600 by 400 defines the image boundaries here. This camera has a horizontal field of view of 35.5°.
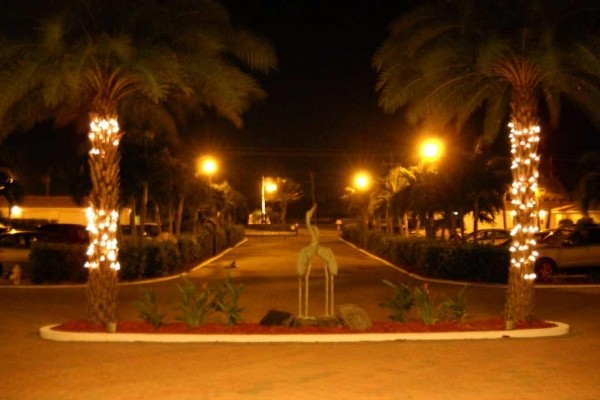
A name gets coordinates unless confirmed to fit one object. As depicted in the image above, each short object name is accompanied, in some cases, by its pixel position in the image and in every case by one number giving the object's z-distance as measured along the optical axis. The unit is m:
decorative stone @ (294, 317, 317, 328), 15.48
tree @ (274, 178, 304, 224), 109.25
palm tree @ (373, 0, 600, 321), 16.14
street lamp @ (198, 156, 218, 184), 48.16
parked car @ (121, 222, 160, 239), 49.64
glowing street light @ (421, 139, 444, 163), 34.97
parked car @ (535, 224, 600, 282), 28.78
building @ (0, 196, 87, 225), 72.75
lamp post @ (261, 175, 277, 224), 108.56
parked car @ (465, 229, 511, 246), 42.15
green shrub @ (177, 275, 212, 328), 15.46
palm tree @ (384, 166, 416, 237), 42.31
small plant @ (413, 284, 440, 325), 15.76
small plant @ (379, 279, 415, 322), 16.08
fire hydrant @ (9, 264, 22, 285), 27.78
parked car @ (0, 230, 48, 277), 30.36
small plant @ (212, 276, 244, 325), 15.68
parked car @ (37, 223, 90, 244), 32.28
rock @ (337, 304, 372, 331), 15.27
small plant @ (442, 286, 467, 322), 15.99
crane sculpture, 15.66
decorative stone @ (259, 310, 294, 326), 15.58
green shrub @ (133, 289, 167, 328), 15.45
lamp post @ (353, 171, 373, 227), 57.66
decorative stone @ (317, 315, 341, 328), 15.47
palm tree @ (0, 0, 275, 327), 15.20
